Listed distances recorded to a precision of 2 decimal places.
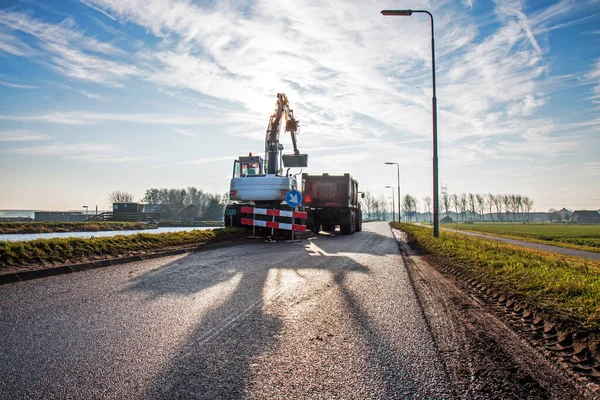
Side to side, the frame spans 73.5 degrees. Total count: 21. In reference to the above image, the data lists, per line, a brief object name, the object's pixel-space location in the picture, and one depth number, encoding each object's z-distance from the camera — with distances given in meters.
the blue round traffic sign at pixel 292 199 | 16.61
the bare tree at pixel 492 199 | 148.88
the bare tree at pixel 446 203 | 141.62
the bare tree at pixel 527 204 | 145.50
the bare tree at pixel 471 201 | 145.50
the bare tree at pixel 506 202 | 145.50
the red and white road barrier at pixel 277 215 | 16.94
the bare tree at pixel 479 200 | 145.50
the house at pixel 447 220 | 157.55
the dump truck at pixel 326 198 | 24.92
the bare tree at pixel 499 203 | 147.20
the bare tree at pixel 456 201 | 145.50
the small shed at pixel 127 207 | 59.84
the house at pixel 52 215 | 64.30
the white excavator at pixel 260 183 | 17.69
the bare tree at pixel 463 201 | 145.50
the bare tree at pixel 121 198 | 89.38
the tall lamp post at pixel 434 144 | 16.52
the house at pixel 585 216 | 138.38
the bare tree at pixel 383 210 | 150.75
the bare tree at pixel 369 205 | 136.75
